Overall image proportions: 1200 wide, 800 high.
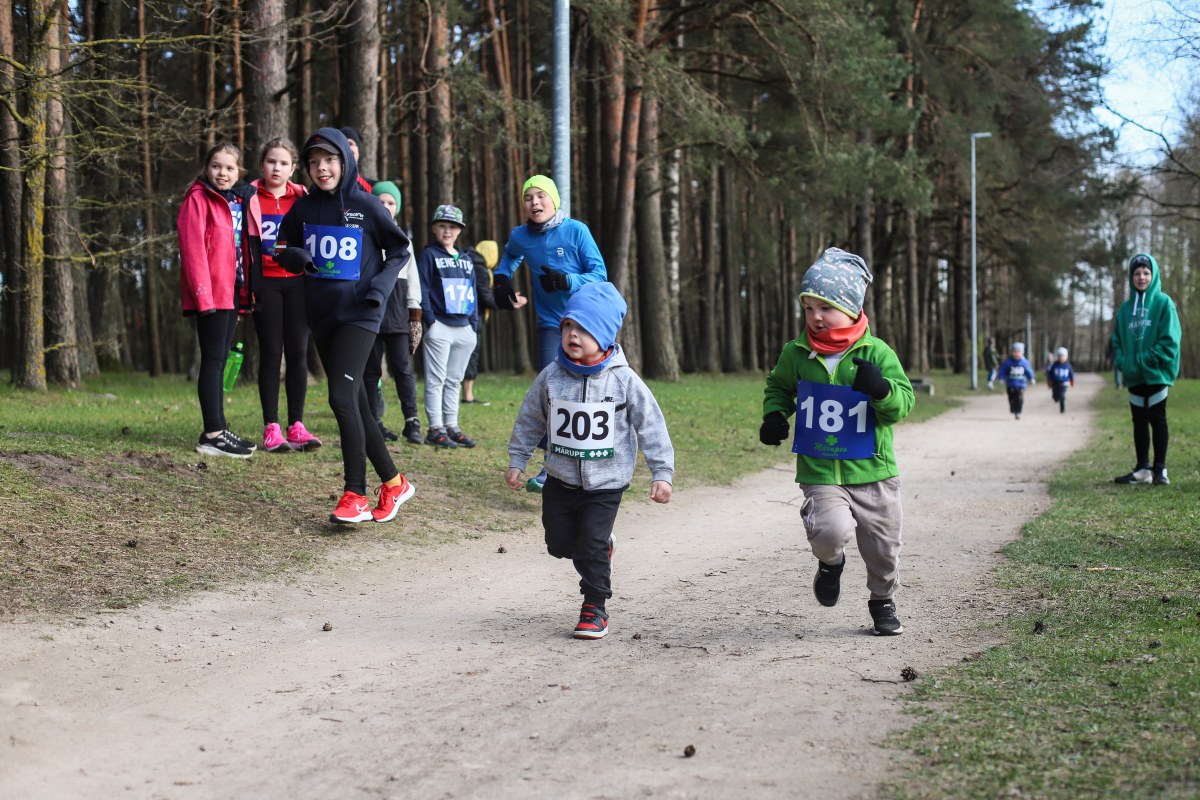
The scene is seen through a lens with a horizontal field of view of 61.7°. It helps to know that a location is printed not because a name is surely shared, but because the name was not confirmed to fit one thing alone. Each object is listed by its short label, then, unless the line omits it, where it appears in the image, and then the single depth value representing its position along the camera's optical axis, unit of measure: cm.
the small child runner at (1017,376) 1953
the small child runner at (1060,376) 2152
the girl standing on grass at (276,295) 752
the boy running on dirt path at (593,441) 467
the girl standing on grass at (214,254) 729
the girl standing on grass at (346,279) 612
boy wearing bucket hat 933
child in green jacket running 447
